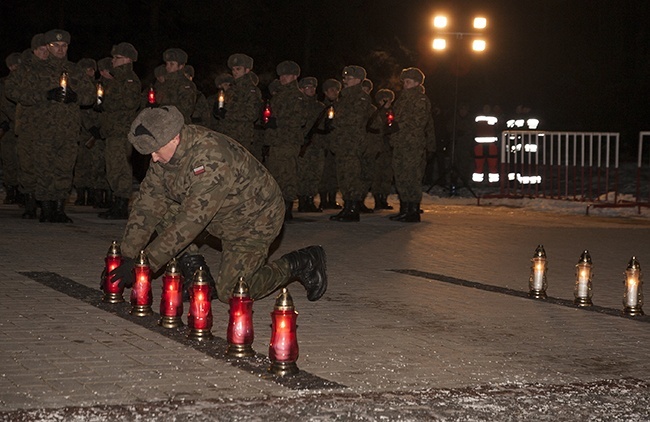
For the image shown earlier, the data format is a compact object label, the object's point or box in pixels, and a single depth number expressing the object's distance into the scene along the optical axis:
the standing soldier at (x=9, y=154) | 20.33
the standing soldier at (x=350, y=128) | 20.11
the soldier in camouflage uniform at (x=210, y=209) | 8.55
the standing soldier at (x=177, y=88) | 18.44
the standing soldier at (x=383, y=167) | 22.80
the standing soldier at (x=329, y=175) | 22.75
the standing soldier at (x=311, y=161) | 21.75
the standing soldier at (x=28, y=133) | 16.81
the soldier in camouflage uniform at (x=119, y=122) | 18.14
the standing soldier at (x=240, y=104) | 19.02
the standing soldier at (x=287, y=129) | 19.11
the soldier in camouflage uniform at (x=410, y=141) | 19.73
